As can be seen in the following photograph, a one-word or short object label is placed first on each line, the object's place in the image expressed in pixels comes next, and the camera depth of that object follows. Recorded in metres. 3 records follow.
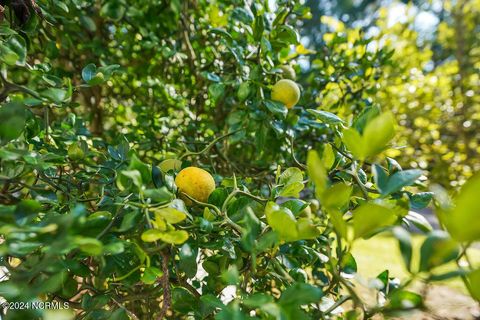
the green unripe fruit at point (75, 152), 0.62
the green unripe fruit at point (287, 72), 0.96
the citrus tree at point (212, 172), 0.34
